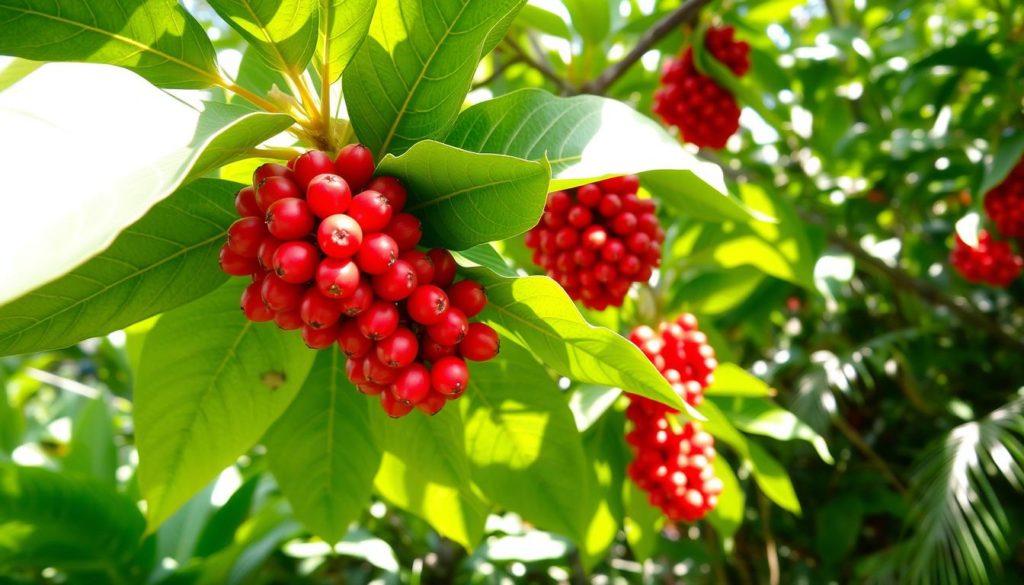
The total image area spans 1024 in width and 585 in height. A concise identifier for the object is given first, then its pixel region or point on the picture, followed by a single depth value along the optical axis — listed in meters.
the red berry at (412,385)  0.18
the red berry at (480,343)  0.19
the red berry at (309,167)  0.18
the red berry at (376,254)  0.17
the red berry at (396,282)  0.17
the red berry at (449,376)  0.18
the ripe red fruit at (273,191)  0.17
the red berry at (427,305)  0.18
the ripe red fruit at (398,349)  0.18
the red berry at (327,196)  0.17
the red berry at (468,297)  0.19
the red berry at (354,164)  0.18
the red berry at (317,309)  0.17
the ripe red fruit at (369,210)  0.17
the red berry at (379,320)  0.17
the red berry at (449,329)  0.18
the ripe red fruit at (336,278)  0.17
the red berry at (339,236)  0.16
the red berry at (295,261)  0.16
